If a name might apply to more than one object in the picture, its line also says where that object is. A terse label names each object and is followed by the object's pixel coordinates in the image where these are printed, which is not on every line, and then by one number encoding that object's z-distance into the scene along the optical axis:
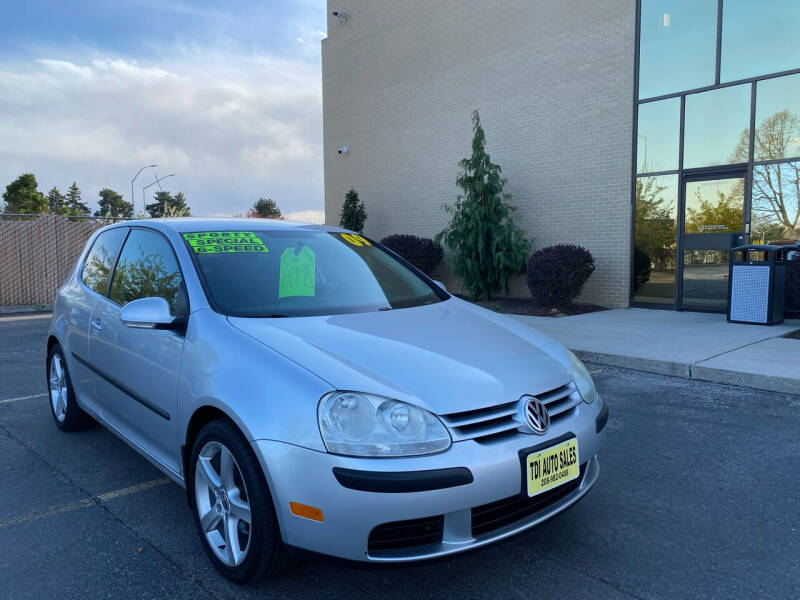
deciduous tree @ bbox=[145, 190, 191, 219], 92.00
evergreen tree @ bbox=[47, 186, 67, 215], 77.50
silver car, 2.14
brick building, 9.77
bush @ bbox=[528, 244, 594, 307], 10.70
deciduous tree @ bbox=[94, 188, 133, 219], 97.75
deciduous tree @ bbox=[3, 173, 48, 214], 53.62
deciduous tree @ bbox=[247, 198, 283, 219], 86.27
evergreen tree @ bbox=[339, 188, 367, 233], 16.56
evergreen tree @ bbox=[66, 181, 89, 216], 87.75
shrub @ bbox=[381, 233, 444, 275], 14.59
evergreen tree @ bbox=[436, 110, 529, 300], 12.37
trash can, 8.48
